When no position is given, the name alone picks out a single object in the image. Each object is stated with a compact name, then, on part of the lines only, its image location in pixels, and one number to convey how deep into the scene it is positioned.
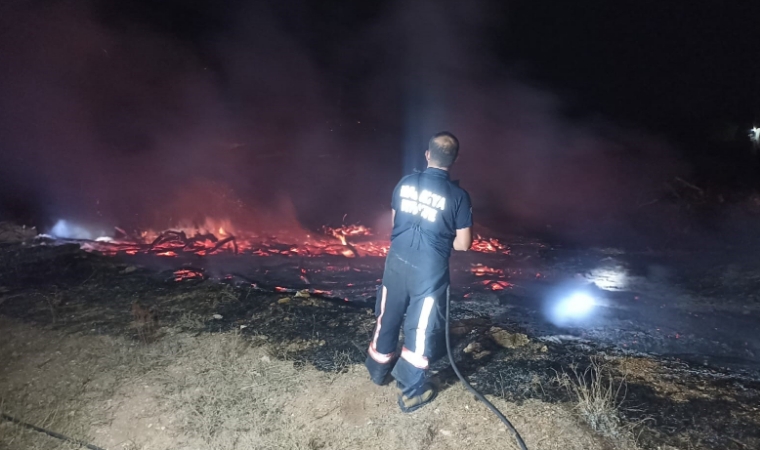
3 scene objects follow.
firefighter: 3.38
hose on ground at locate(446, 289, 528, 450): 3.18
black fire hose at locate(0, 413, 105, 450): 3.27
